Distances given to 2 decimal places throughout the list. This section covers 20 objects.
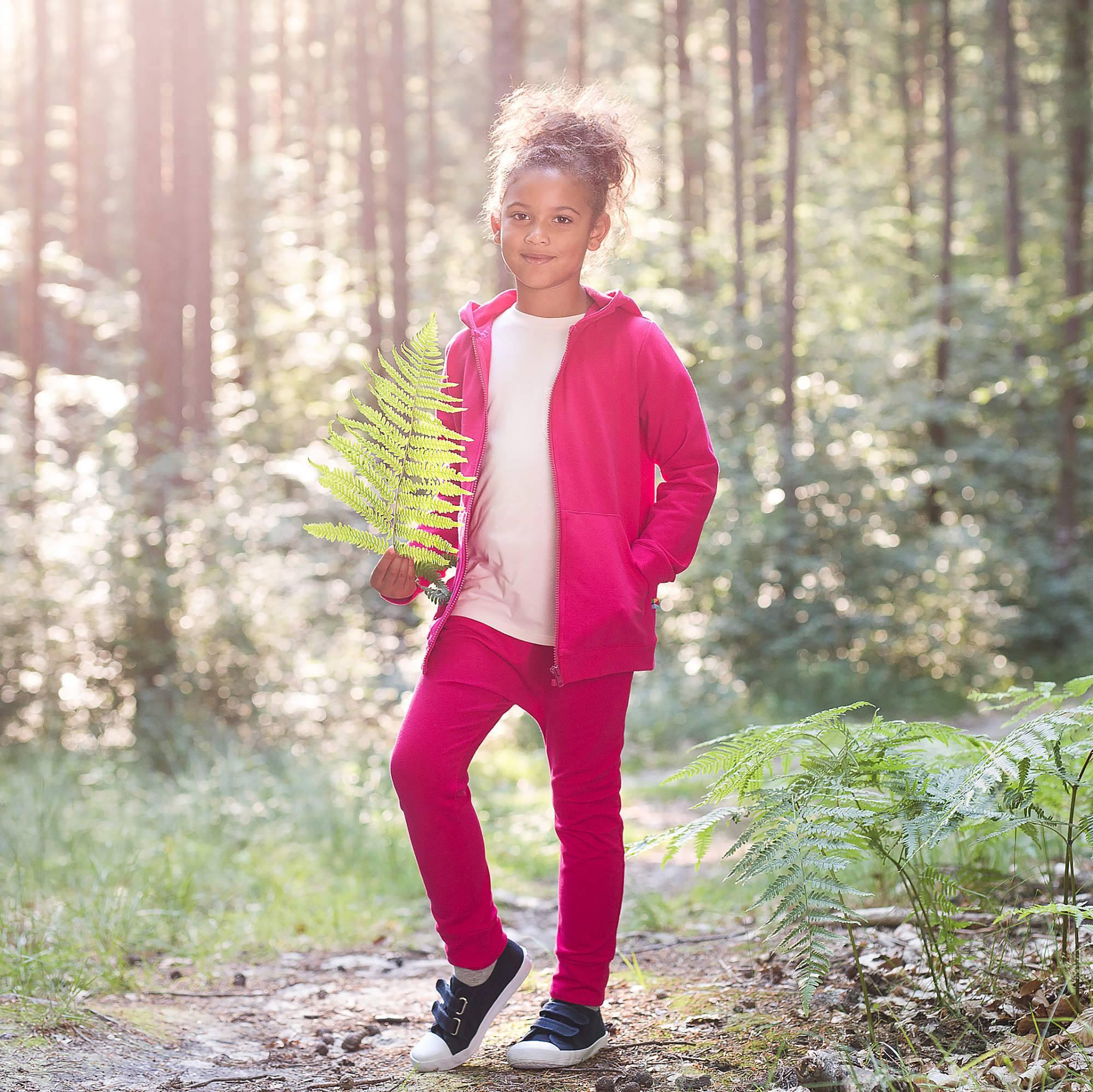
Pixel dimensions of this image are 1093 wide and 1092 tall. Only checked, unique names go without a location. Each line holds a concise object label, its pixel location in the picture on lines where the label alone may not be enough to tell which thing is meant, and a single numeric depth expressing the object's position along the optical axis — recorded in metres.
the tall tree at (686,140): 17.52
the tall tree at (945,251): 15.40
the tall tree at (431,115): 21.95
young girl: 2.78
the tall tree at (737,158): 14.85
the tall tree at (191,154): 11.34
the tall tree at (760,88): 15.19
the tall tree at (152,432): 9.01
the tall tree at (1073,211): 13.91
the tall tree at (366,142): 19.00
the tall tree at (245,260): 19.95
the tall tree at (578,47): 20.94
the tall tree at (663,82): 22.08
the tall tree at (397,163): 15.98
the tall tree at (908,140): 19.06
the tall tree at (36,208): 19.28
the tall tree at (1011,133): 15.94
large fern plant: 2.31
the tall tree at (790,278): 12.40
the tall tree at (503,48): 10.34
